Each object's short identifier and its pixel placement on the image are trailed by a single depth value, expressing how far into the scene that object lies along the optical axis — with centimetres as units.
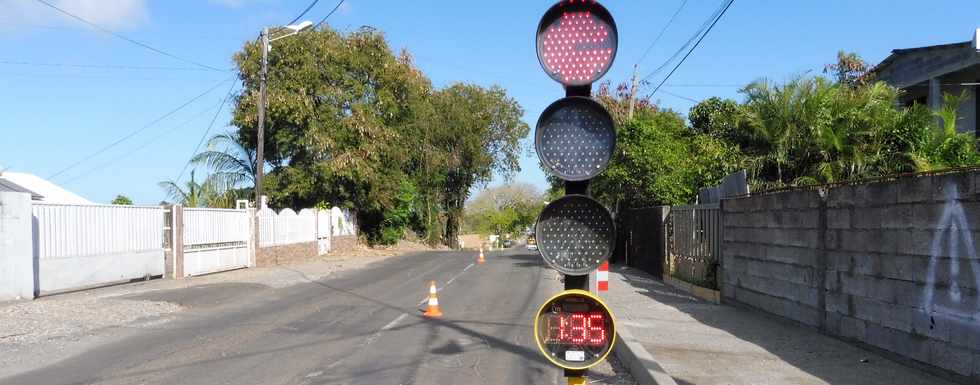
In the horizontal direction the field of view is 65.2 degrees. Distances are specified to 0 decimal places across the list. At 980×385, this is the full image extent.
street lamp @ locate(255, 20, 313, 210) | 2647
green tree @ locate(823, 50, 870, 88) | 2862
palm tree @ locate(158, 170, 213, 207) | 2680
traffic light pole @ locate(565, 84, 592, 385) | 395
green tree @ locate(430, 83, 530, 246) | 4966
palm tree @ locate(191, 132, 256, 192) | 3156
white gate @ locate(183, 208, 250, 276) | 2114
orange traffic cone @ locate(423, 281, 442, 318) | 1322
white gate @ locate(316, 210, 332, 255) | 3447
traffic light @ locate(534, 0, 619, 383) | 381
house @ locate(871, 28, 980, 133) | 1983
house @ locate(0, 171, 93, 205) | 3058
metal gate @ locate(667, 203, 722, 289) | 1491
